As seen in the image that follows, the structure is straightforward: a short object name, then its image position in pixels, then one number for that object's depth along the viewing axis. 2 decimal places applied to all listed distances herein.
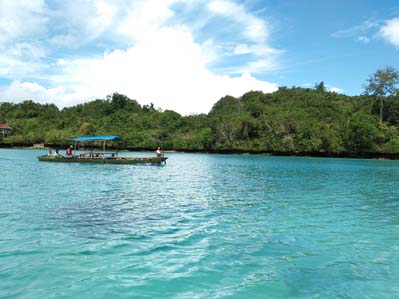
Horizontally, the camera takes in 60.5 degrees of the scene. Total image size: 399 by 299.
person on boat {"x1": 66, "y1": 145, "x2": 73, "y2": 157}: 41.78
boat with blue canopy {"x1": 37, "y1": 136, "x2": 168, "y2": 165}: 40.22
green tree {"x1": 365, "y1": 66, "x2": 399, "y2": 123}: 81.19
